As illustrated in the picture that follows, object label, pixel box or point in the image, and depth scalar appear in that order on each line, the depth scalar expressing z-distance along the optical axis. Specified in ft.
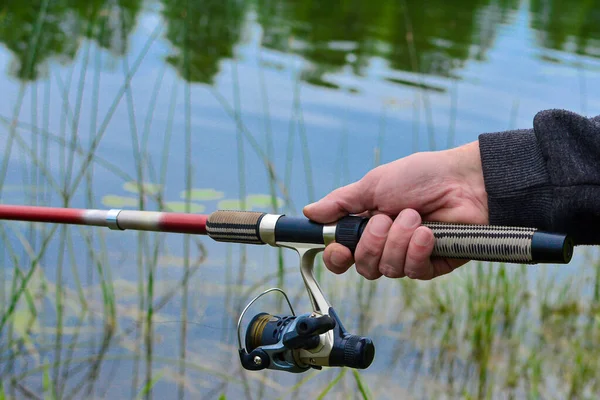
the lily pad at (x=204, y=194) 11.08
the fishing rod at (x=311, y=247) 3.82
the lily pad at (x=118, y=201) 10.65
